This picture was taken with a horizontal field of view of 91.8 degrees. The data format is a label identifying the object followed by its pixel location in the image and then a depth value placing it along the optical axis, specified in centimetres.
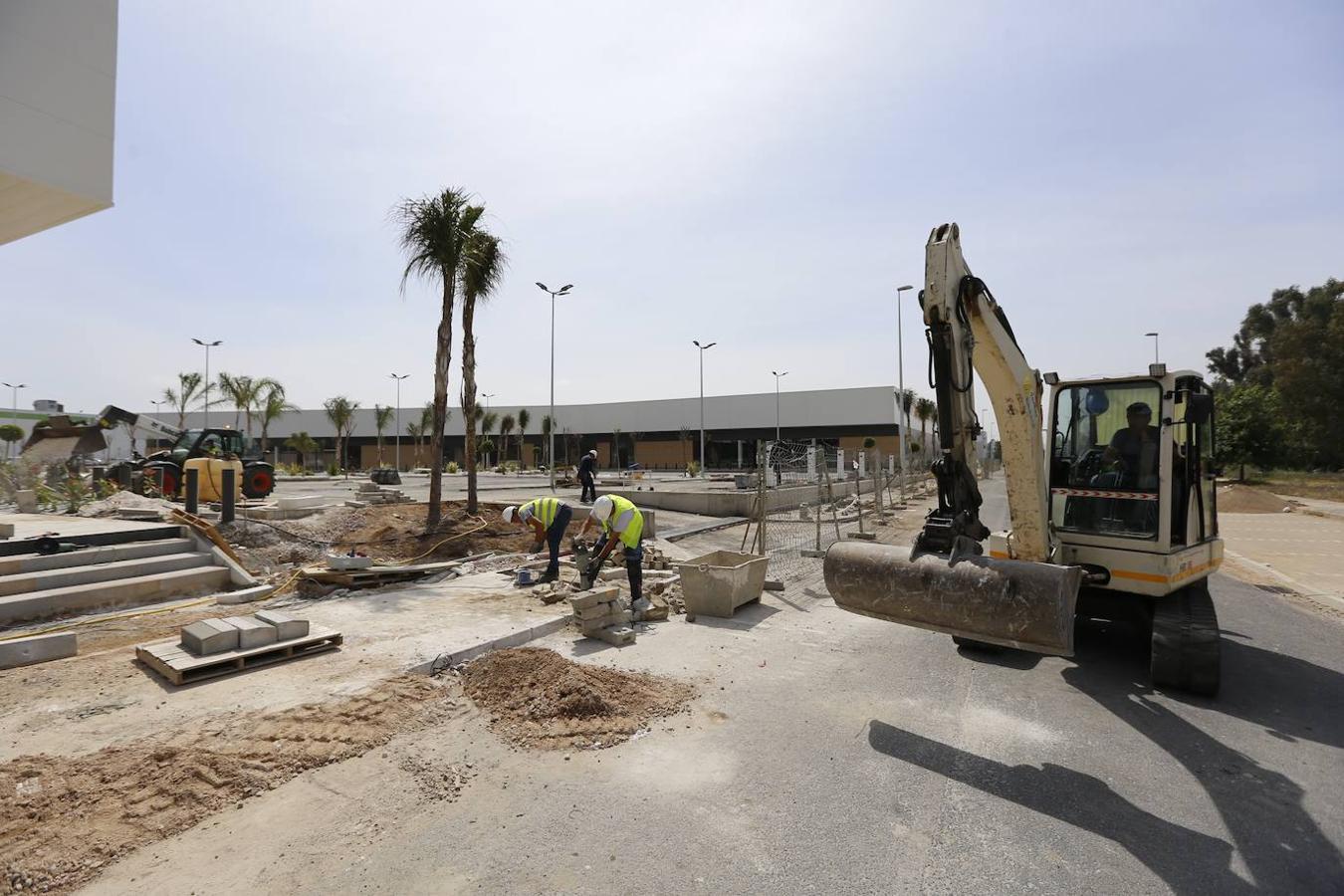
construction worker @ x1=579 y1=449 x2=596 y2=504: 1750
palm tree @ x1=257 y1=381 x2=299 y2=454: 4919
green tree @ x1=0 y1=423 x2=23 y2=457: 4600
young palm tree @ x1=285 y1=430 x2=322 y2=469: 5691
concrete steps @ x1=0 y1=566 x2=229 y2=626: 752
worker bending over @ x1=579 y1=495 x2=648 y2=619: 804
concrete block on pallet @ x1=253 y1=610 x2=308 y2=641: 623
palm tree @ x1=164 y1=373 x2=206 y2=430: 4716
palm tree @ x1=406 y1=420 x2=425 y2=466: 6539
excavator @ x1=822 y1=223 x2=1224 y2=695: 442
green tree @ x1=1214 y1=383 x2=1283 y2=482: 3650
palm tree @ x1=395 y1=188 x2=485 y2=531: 1398
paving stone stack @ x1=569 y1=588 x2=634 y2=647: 699
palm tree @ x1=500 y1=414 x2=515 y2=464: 6637
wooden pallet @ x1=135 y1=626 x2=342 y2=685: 549
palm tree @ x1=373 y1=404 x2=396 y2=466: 6468
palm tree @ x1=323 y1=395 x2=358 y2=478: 5631
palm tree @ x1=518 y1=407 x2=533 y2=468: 6675
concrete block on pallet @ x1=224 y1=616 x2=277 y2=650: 597
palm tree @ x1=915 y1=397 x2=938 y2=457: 6479
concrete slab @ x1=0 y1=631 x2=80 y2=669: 601
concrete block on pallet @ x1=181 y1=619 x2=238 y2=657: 575
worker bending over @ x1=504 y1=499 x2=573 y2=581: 935
